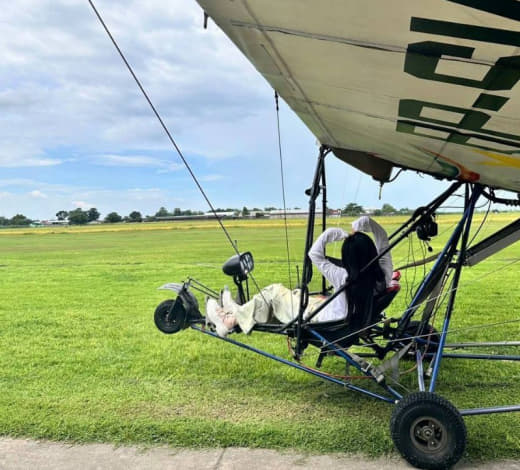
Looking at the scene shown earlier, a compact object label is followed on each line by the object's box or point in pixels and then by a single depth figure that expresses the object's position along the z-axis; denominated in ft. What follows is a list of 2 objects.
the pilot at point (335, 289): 12.23
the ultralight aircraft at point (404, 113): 4.26
